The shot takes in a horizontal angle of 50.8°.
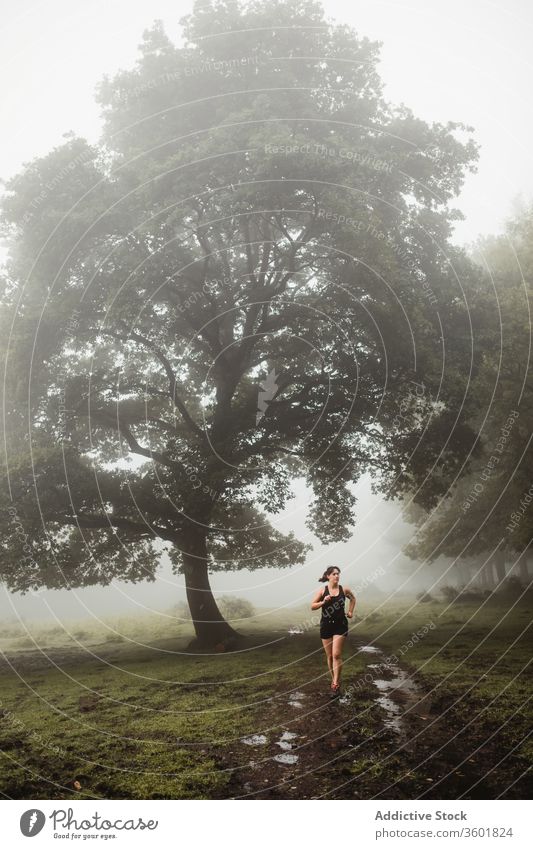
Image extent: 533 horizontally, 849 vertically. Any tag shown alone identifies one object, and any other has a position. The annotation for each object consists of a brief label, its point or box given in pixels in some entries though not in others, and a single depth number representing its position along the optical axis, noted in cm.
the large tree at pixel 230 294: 2328
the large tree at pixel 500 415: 2300
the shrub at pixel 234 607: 3921
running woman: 1261
